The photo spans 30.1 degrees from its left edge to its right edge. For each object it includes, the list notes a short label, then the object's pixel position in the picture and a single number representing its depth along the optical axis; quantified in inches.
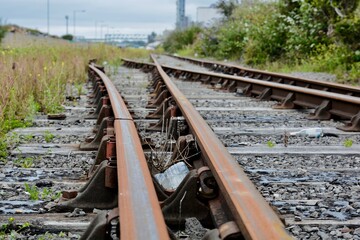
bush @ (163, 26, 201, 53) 1750.7
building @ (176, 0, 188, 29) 4407.2
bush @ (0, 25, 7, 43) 1742.1
